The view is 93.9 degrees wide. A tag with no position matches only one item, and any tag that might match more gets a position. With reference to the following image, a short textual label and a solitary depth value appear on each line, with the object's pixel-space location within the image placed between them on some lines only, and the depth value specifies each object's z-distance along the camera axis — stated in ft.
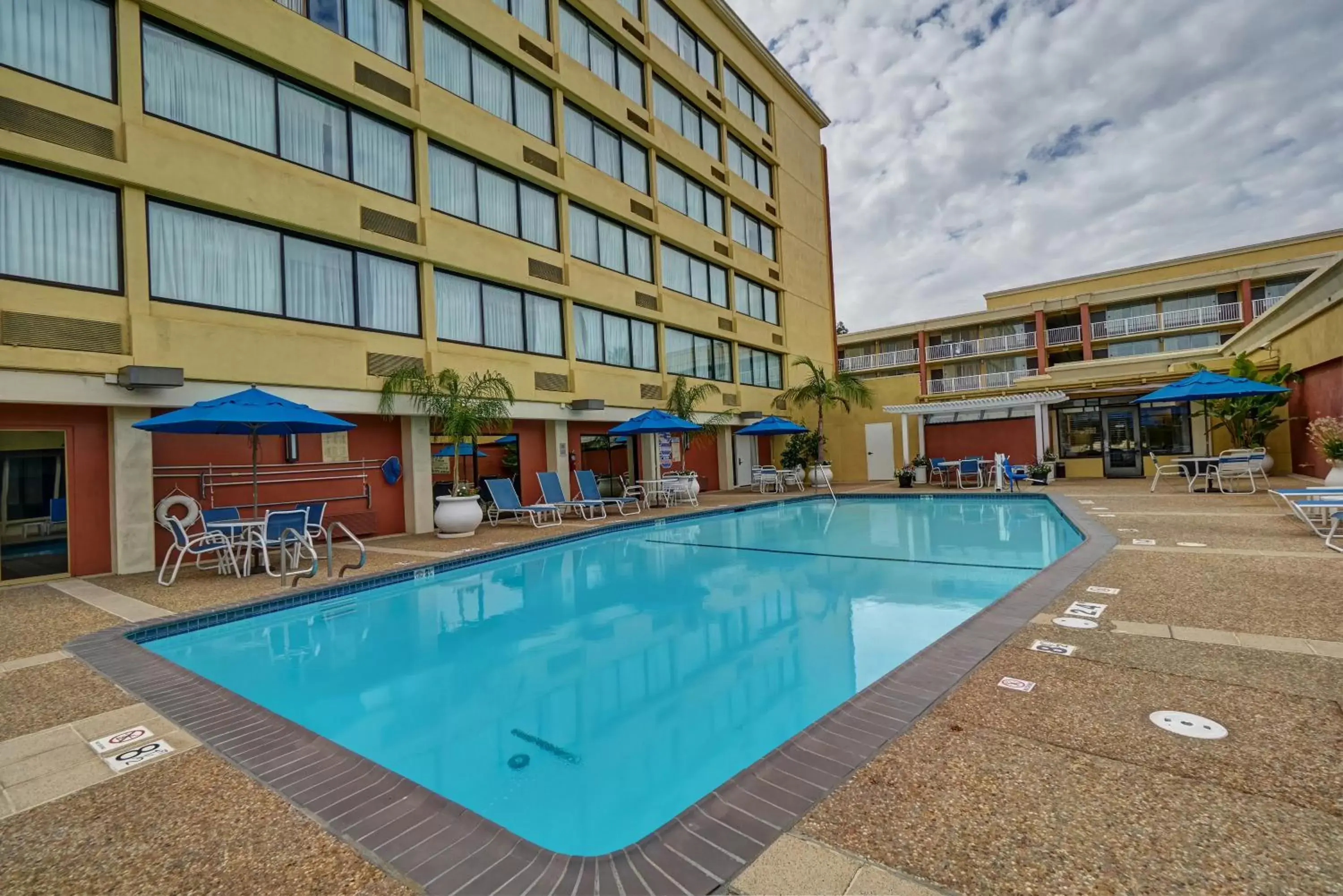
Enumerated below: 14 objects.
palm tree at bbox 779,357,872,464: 65.92
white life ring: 28.32
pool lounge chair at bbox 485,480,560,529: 41.14
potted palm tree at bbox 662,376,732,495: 56.34
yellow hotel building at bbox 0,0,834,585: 26.58
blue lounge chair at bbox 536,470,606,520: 43.65
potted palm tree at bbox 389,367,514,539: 35.65
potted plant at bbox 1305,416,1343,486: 32.24
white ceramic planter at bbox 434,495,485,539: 35.50
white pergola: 62.08
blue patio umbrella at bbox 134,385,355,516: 24.04
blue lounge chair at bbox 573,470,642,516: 46.57
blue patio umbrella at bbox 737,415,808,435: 58.23
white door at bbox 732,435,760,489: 70.59
